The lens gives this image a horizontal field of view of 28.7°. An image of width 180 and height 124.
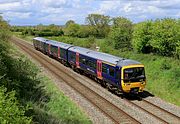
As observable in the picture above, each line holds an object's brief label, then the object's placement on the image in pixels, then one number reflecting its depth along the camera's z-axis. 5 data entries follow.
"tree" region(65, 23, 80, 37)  90.94
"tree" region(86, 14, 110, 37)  85.44
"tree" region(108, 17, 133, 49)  48.34
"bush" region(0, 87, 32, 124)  9.13
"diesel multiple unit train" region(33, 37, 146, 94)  23.72
